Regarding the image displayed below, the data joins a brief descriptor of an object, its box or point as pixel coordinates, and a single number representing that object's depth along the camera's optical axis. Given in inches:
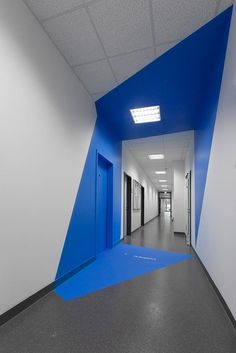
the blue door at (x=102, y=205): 162.5
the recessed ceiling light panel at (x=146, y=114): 153.1
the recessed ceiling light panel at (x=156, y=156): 279.2
